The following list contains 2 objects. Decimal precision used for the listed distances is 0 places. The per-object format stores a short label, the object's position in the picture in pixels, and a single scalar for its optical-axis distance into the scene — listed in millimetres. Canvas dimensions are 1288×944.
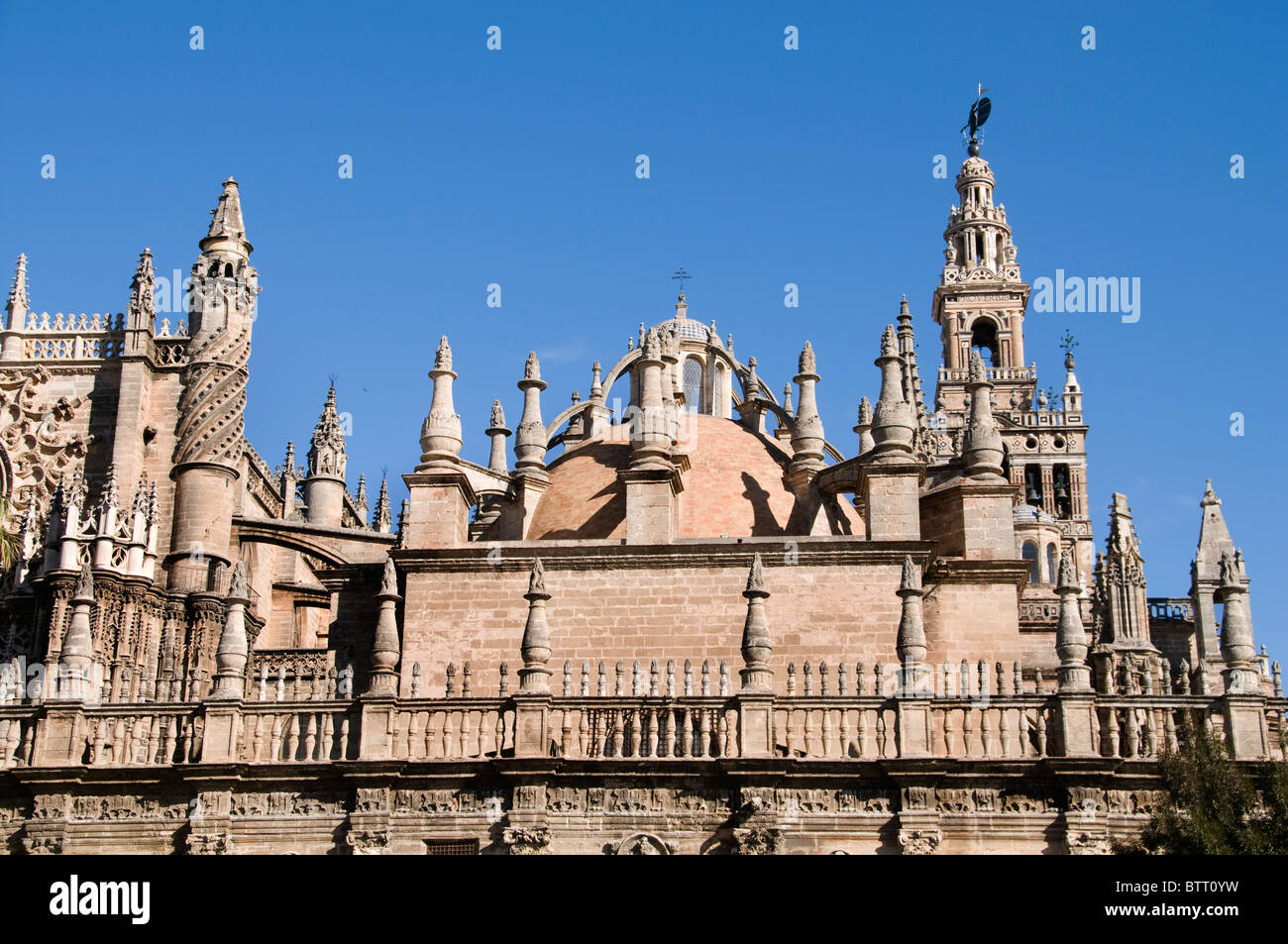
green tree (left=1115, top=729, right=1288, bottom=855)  19000
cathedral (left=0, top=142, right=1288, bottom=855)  21438
